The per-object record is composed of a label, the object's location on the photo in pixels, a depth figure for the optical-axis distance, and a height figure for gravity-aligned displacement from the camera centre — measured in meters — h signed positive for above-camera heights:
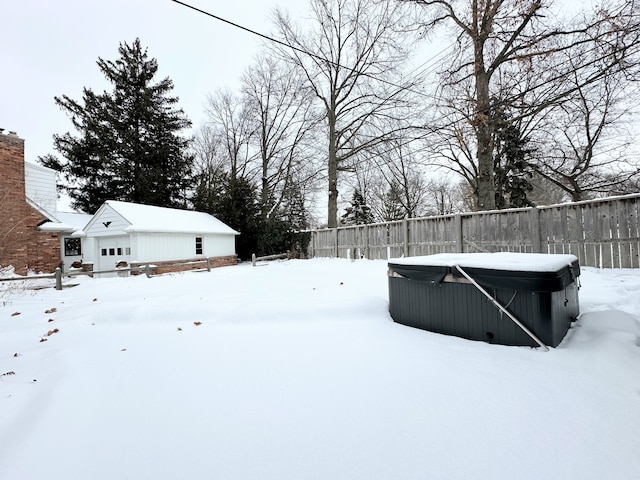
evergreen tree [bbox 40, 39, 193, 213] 21.17 +8.34
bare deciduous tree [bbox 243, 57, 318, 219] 20.34 +8.56
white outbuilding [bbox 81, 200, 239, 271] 12.93 +0.75
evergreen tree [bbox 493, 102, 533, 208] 14.93 +3.80
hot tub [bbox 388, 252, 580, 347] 2.69 -0.57
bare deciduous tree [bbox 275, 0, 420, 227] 14.62 +8.71
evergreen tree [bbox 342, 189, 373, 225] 27.85 +3.42
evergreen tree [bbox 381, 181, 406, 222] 27.04 +3.73
